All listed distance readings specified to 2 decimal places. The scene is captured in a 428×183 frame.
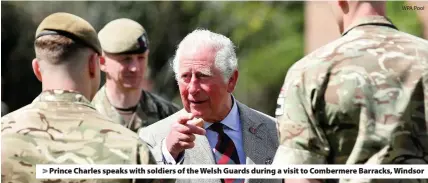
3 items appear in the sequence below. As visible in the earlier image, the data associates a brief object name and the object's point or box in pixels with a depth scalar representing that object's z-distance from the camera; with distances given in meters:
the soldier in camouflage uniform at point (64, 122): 4.83
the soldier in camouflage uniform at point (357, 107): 4.86
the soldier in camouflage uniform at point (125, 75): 8.34
